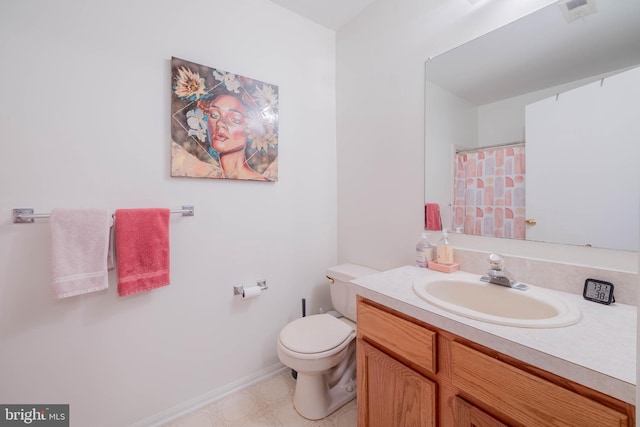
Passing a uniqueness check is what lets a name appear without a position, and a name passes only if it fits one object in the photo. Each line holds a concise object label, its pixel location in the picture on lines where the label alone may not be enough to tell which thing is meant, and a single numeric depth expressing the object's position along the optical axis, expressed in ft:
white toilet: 4.33
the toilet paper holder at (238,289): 5.28
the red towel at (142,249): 4.00
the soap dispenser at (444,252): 4.28
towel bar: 3.49
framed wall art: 4.55
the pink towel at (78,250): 3.55
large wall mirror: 2.95
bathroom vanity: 1.88
